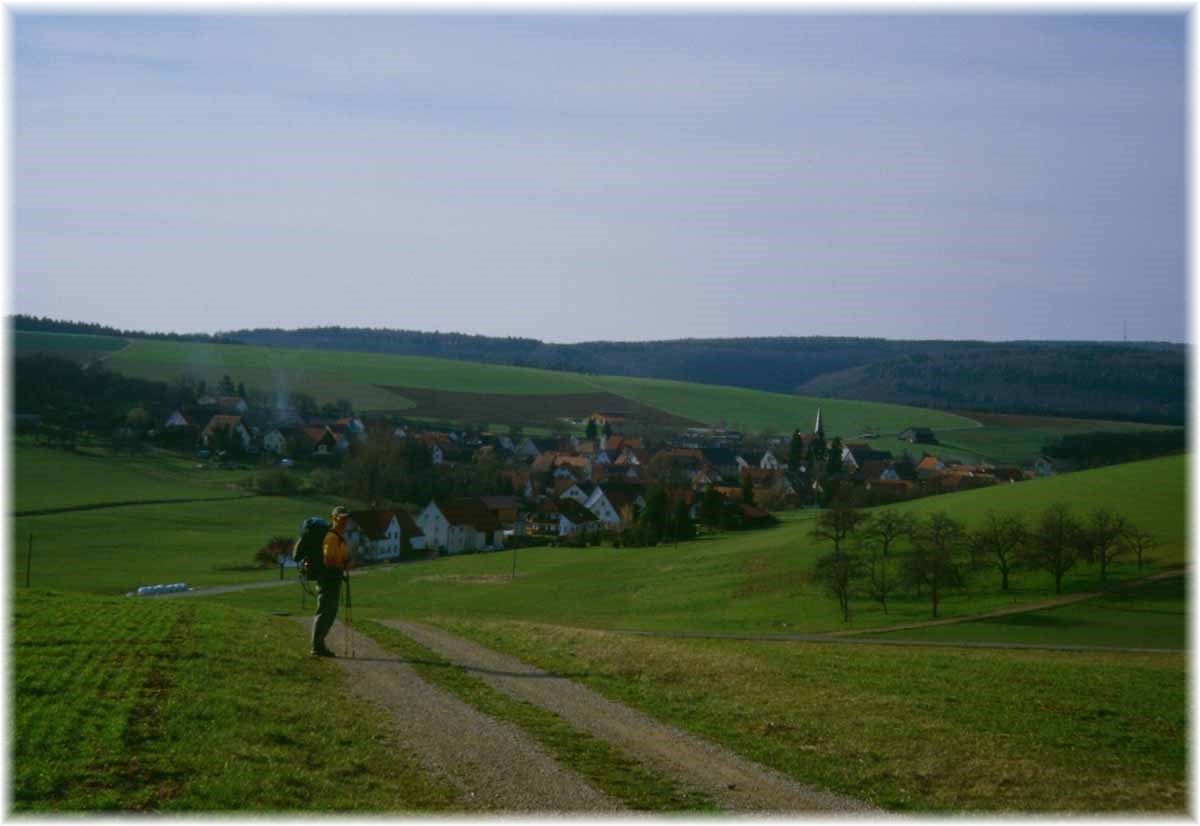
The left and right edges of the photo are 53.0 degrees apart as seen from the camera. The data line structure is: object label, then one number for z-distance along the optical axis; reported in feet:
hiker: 49.60
